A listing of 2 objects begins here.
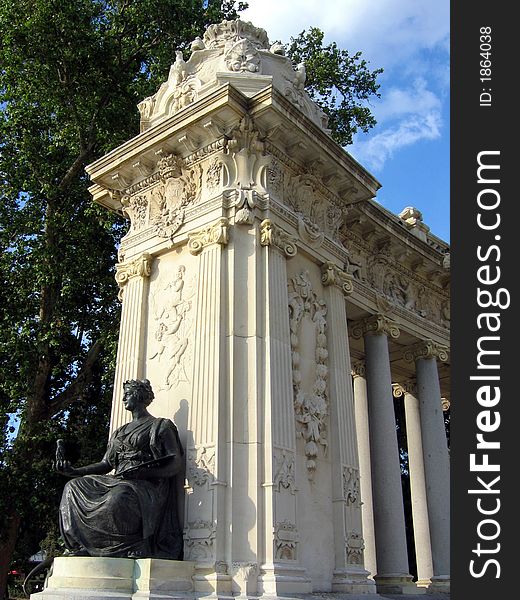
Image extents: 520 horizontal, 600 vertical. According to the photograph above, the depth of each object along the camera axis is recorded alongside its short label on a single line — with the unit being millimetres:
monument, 11609
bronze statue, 11008
